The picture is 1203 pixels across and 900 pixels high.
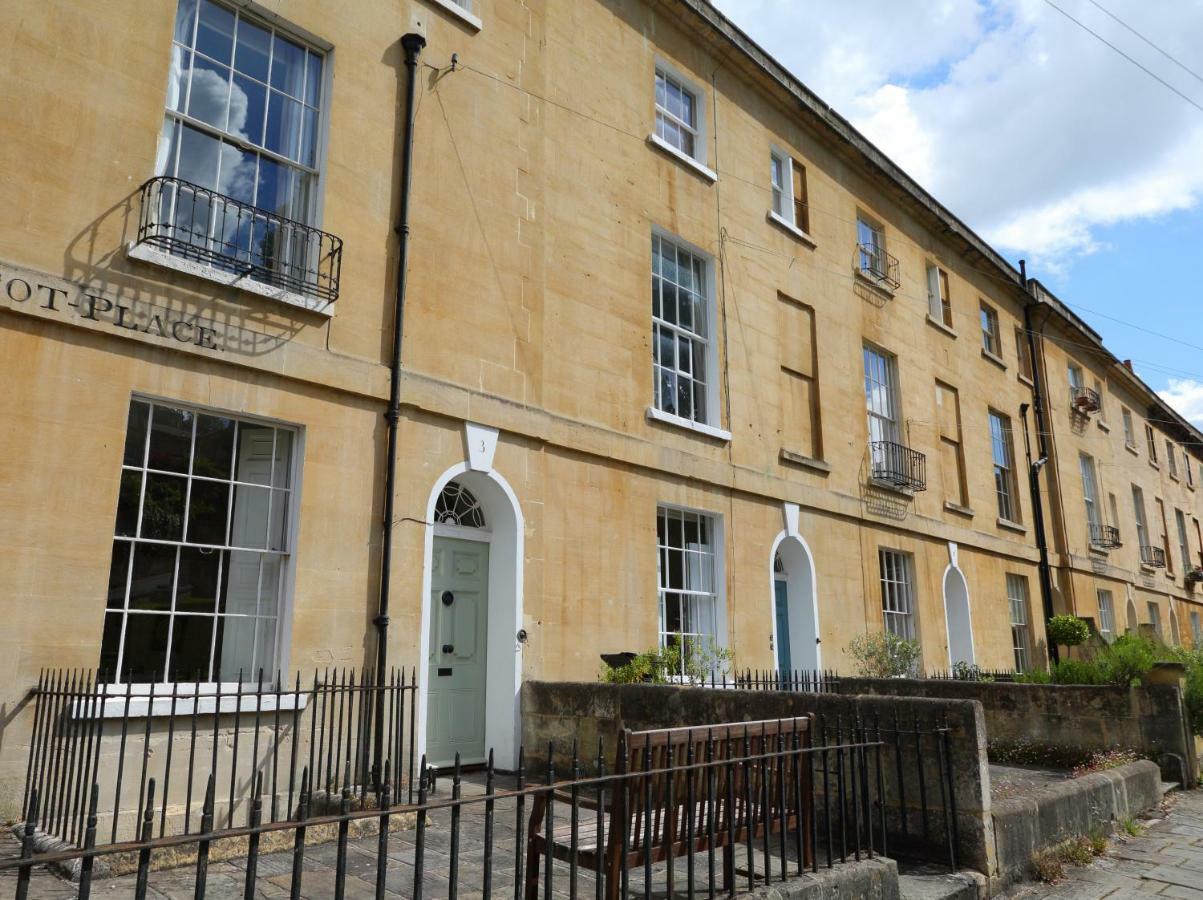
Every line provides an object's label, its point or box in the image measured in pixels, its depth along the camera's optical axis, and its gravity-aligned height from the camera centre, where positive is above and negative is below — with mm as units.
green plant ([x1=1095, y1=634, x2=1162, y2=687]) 10016 -49
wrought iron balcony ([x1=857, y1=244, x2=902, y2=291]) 17328 +7396
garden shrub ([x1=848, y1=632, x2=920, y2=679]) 14305 +27
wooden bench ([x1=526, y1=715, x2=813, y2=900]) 4172 -726
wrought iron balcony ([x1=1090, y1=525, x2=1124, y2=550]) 24438 +3151
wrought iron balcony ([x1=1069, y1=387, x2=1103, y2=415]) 24891 +6772
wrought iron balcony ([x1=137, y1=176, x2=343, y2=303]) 7480 +3574
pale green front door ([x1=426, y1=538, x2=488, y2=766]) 9125 +63
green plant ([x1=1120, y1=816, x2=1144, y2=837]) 7812 -1435
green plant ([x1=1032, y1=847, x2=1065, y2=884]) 6324 -1439
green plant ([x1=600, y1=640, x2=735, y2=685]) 10094 -109
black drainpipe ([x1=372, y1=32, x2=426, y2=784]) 8195 +2718
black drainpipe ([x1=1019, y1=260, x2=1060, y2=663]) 21378 +4362
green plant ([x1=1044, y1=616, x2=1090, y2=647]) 20500 +536
